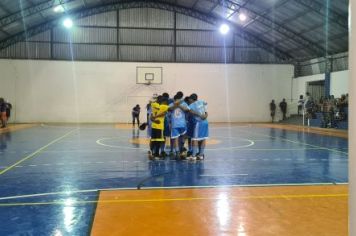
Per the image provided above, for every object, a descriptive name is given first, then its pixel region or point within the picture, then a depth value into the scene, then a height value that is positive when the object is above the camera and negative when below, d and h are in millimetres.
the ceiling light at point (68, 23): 29634 +7216
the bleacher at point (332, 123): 23578 -720
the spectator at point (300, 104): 30322 +591
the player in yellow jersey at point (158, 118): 10609 -141
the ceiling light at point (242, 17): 30767 +7704
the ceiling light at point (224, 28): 33162 +7296
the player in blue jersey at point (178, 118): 10523 -150
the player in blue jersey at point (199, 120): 10516 -206
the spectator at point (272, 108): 35250 +353
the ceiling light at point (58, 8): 29044 +8058
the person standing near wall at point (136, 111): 27078 +108
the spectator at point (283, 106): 35250 +525
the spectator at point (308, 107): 27484 +328
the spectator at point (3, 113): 23903 +75
